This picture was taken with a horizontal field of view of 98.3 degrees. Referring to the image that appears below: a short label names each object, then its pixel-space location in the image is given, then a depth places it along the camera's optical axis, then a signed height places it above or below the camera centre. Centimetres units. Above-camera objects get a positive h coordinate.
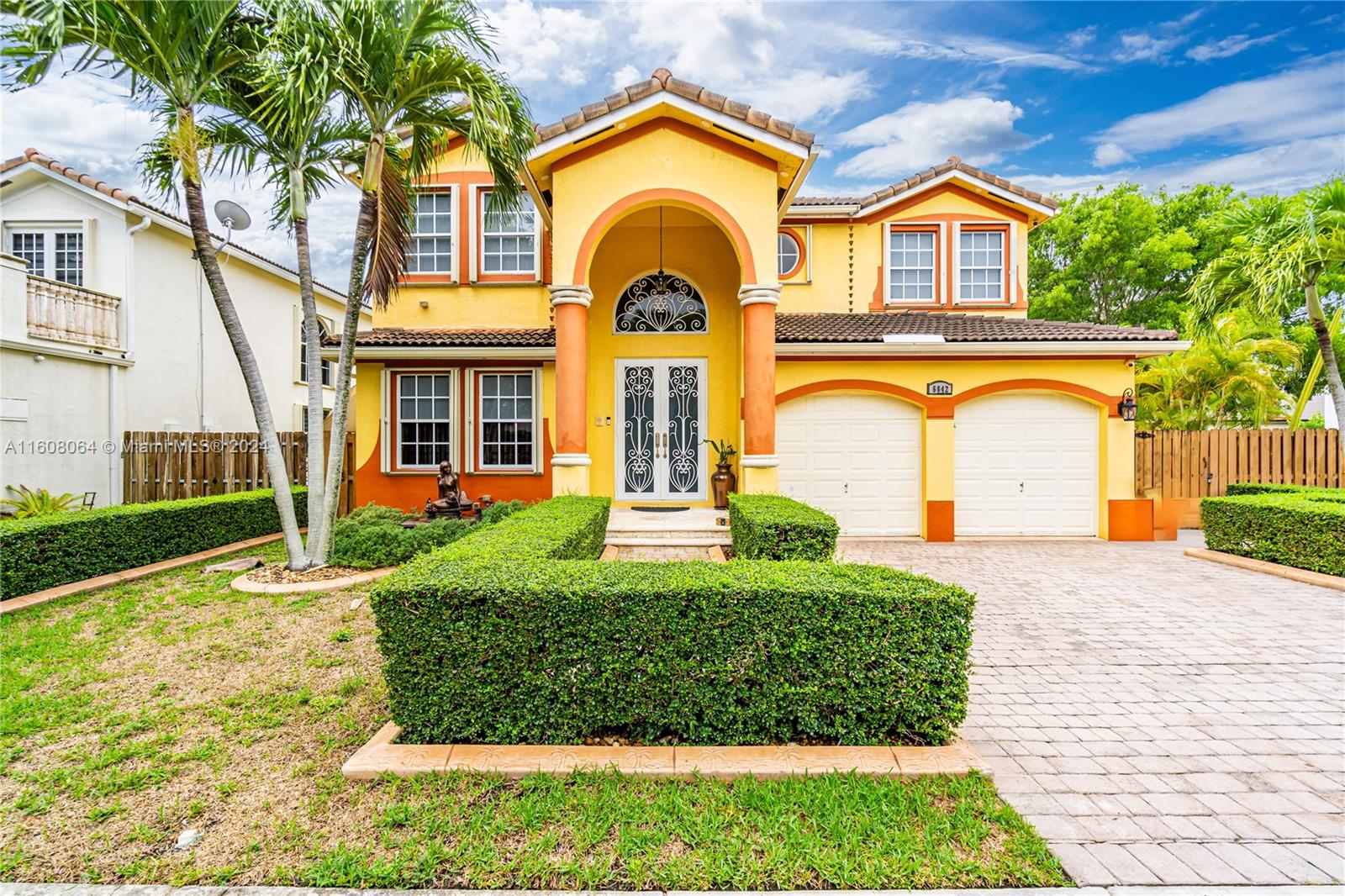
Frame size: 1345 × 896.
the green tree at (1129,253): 2172 +753
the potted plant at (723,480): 1059 -52
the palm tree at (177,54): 594 +439
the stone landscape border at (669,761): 334 -182
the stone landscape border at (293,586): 739 -172
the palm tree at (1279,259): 1023 +354
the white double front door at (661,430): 1145 +45
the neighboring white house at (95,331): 1062 +259
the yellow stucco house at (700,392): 1133 +119
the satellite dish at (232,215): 1091 +451
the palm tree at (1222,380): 1577 +200
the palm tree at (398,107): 679 +448
